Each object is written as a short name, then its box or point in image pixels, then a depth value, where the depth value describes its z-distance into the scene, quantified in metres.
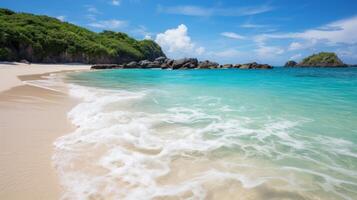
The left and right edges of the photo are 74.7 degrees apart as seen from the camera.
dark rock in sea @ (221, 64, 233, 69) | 77.04
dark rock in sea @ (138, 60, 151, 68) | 70.12
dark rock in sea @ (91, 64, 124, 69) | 55.72
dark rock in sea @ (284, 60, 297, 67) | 118.24
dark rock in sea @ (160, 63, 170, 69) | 66.12
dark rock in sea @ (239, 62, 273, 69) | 74.25
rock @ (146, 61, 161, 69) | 70.91
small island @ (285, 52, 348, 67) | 99.50
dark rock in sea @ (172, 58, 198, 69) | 63.99
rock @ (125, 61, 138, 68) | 68.75
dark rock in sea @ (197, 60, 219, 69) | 70.50
